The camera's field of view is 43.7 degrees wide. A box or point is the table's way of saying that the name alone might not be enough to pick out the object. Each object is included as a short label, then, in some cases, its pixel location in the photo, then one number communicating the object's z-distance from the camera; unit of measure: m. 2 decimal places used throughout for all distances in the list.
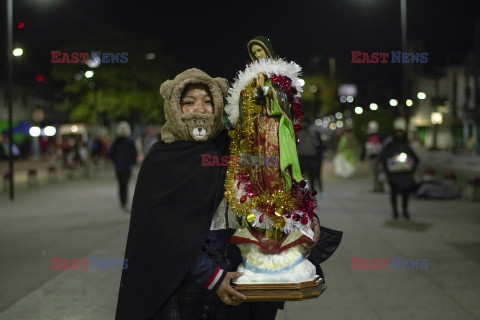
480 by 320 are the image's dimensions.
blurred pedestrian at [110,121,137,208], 12.94
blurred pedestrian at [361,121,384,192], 16.52
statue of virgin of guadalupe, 2.90
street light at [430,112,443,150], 42.31
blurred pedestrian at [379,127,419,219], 10.98
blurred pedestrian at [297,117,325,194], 13.75
